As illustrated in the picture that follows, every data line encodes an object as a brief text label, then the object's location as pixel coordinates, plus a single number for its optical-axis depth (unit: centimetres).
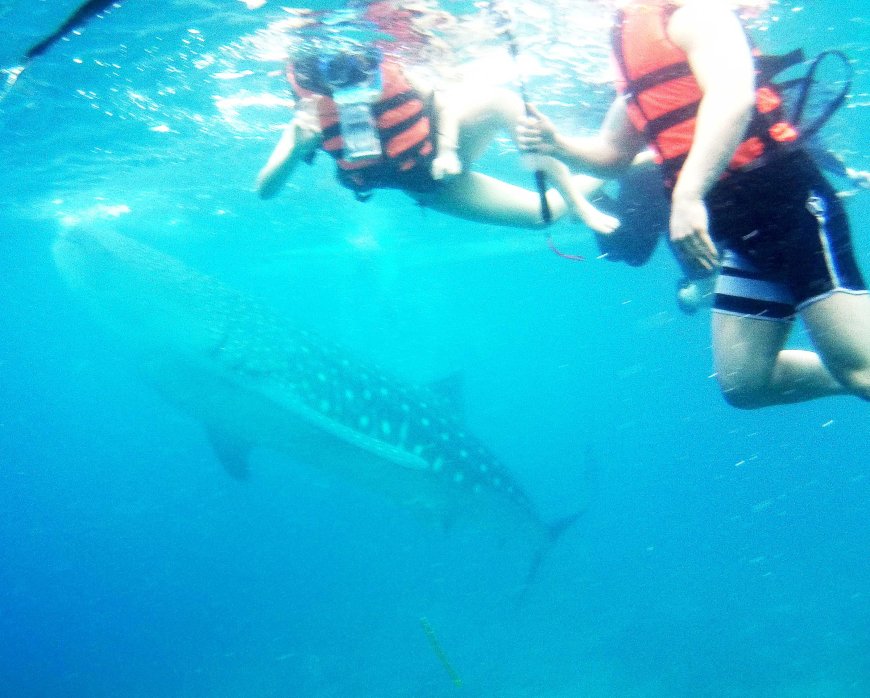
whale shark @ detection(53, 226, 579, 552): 951
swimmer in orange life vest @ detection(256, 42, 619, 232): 411
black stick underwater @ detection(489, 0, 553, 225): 351
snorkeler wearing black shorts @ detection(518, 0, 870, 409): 292
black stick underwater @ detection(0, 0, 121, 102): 153
